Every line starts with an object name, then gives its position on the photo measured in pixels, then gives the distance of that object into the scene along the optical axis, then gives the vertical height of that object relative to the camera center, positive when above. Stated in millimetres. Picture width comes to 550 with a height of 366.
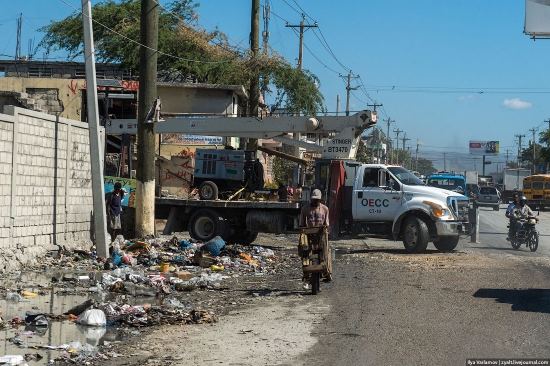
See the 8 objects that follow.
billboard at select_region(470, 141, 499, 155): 158250 +8681
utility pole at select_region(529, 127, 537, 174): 111738 +5142
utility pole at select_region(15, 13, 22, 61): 50056 +9672
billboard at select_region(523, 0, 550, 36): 24109 +5710
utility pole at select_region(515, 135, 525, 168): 154375 +9319
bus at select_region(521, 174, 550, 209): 56438 -218
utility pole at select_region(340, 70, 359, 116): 70638 +9127
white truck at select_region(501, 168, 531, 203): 70125 +729
